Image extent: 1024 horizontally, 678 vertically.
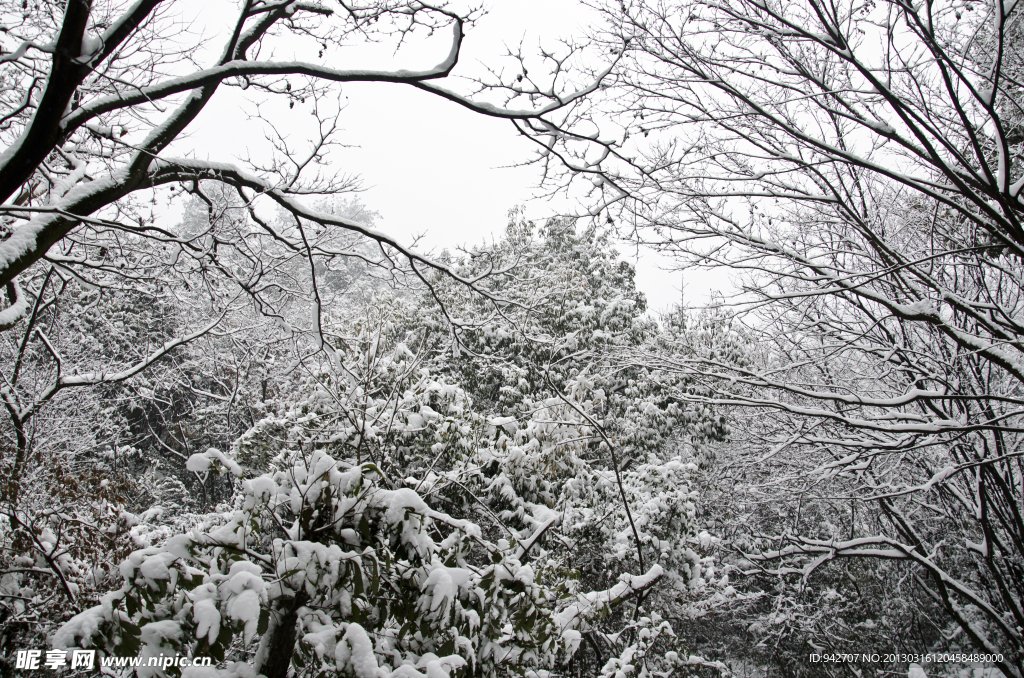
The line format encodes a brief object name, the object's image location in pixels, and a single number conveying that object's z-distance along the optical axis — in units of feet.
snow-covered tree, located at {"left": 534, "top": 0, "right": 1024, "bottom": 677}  10.71
